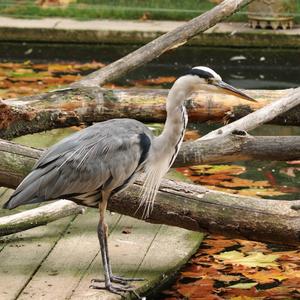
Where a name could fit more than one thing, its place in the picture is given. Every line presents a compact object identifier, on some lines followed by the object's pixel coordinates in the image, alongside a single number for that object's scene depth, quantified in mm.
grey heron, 9242
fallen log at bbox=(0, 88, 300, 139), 11992
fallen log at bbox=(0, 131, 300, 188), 11273
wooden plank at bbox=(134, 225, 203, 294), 10203
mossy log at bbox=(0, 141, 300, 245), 9930
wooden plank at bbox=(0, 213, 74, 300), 9828
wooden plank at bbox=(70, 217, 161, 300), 9703
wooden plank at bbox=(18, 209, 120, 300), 9695
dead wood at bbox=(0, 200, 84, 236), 10836
